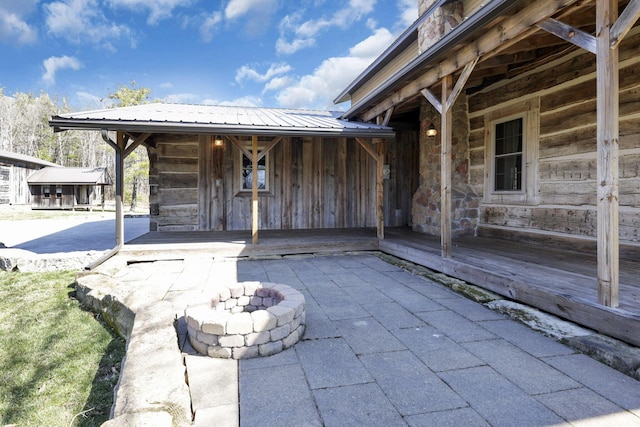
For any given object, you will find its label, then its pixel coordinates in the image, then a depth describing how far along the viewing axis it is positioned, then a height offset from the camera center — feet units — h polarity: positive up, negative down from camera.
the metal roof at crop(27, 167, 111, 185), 66.39 +7.12
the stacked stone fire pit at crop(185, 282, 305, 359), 7.77 -2.93
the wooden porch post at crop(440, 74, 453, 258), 14.77 +1.93
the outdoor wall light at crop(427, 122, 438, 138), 21.03 +5.01
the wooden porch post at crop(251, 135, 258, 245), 19.40 +0.90
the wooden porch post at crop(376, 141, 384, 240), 21.56 +1.20
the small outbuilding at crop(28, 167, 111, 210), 66.69 +4.99
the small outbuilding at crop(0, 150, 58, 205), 62.08 +6.90
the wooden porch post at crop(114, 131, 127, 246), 18.24 +1.58
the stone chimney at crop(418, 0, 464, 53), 25.07 +14.65
